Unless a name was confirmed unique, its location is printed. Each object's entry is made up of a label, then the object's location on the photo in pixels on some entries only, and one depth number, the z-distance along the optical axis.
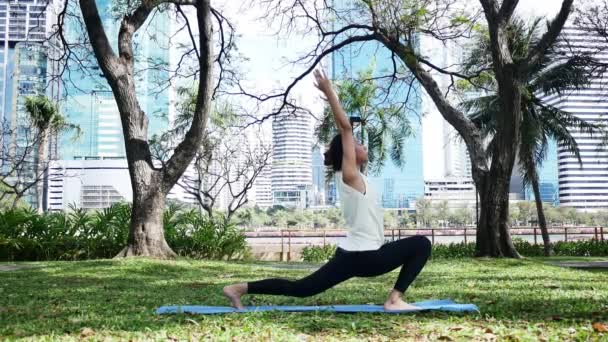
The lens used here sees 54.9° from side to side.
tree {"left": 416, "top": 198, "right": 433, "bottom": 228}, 76.19
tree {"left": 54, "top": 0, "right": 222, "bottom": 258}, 12.19
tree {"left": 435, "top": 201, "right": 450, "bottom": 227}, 76.12
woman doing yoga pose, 3.96
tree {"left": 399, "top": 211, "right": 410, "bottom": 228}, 77.61
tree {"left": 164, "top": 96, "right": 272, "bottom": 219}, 26.78
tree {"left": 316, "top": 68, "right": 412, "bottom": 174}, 23.25
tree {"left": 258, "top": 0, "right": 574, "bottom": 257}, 12.20
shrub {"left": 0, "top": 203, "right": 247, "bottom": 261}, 13.85
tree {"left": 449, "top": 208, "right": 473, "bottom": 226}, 76.75
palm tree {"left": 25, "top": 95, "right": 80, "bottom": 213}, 24.02
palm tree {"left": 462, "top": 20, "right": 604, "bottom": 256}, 20.00
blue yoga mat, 4.42
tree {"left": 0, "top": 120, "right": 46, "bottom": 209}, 25.79
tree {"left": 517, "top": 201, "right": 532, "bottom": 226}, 67.12
